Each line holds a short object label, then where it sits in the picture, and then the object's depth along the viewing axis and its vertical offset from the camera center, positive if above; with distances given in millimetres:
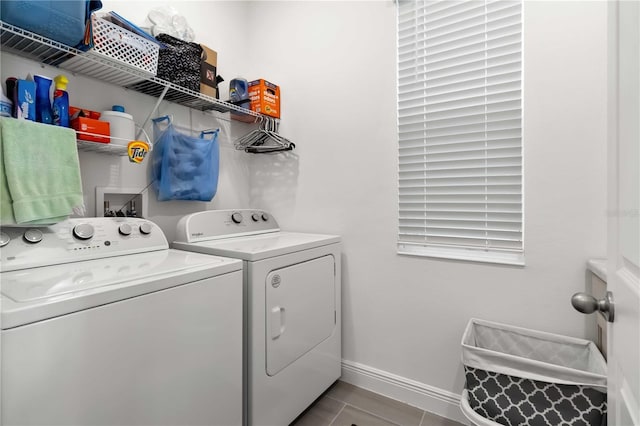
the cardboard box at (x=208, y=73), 1820 +817
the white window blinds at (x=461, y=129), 1486 +409
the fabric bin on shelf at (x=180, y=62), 1584 +783
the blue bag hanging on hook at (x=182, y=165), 1704 +258
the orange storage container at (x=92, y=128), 1315 +357
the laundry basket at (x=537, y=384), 1082 -661
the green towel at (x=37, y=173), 1071 +140
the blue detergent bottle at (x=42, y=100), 1236 +443
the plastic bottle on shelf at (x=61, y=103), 1273 +443
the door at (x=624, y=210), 483 -6
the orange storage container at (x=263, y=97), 2059 +758
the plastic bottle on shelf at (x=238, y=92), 2070 +785
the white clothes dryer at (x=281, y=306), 1323 -470
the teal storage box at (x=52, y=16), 1067 +691
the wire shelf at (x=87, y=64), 1171 +648
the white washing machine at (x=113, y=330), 734 -337
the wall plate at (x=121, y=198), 1541 +65
